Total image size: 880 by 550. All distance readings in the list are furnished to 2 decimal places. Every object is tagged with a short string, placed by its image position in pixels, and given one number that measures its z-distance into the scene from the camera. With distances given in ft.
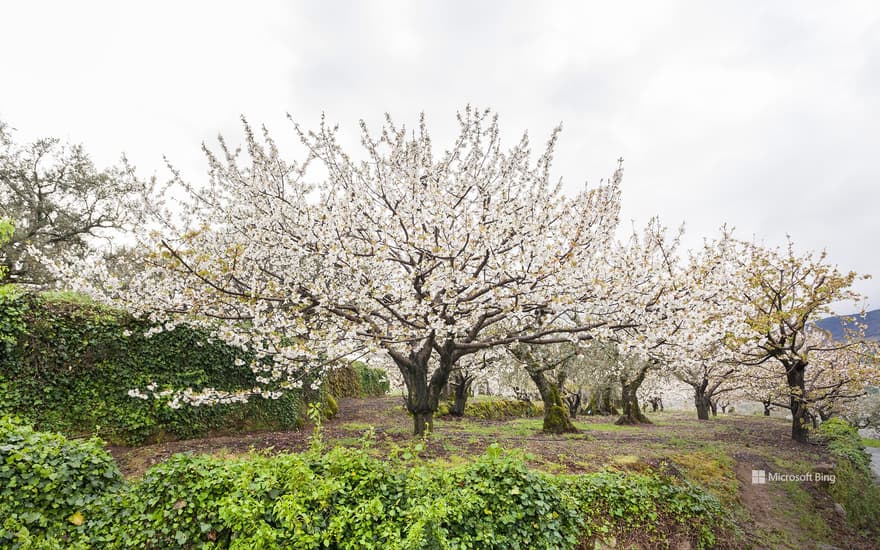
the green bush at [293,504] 15.02
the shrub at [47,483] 15.52
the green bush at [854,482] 33.73
